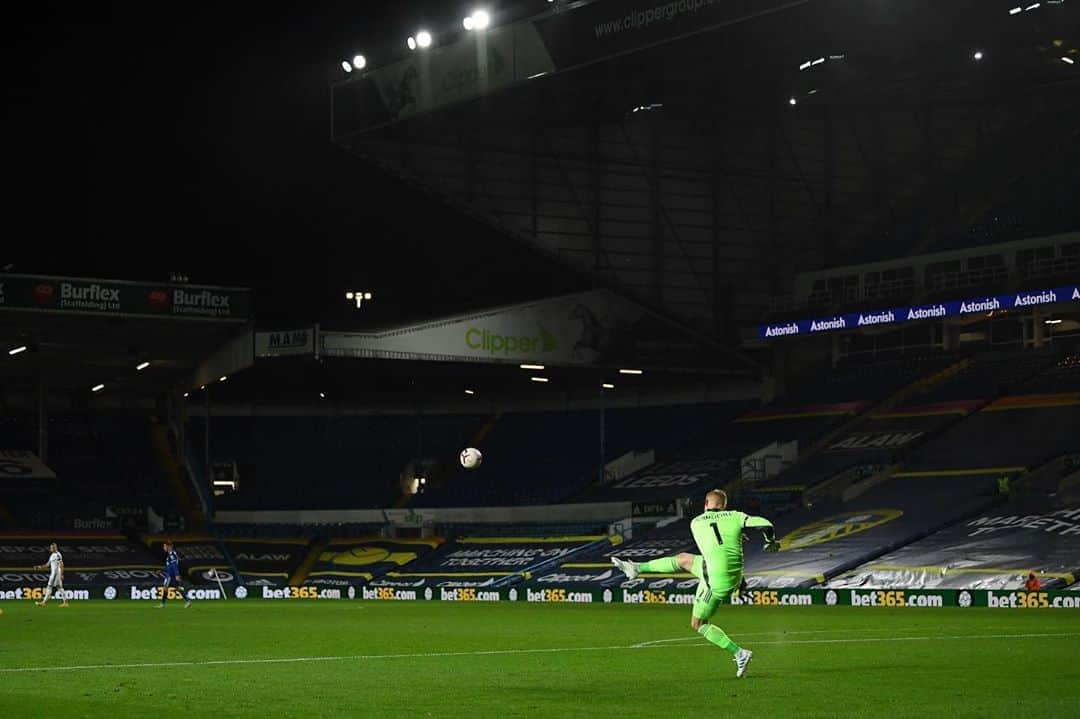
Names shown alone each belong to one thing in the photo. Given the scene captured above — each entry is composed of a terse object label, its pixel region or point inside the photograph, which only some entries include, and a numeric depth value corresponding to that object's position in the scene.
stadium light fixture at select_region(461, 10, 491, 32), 52.81
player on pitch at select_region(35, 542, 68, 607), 49.23
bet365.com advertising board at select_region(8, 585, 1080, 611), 44.56
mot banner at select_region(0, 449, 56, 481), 73.94
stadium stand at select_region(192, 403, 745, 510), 75.12
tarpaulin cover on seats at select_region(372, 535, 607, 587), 64.56
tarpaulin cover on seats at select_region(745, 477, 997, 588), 52.56
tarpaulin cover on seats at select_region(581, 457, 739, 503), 66.25
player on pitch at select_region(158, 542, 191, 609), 49.88
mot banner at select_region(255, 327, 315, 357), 61.56
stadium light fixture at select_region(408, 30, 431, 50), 55.06
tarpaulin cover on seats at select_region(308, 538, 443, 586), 69.81
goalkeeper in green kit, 18.23
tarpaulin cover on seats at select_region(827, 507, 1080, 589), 46.97
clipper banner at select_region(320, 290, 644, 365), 62.34
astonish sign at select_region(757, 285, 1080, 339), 58.22
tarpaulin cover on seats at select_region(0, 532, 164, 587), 66.19
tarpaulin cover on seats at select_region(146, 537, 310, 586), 69.88
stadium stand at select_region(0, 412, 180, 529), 72.94
